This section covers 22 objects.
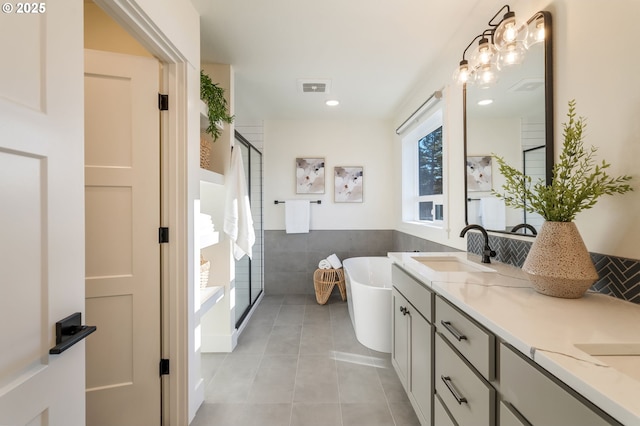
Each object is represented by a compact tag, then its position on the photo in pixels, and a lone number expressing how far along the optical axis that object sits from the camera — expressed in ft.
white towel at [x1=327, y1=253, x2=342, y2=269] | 12.36
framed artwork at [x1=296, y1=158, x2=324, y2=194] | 13.02
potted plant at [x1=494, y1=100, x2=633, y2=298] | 3.23
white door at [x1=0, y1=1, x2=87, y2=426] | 2.14
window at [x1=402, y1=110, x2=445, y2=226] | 9.41
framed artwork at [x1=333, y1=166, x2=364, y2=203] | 13.10
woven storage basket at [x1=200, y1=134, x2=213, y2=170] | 6.70
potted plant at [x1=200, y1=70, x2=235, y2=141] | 6.58
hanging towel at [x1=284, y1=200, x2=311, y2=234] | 12.80
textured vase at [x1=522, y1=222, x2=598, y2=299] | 3.24
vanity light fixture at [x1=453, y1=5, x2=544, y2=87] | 4.69
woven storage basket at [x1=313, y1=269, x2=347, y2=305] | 11.89
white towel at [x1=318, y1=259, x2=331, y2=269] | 12.30
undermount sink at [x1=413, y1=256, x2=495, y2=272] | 5.76
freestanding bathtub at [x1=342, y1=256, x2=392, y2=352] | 8.09
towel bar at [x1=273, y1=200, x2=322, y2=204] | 13.06
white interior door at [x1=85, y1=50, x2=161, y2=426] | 4.83
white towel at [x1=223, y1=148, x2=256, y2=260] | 7.59
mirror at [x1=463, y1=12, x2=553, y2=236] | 4.35
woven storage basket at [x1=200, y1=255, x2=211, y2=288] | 6.91
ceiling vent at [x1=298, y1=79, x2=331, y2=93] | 9.01
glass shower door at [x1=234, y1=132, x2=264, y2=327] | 9.92
